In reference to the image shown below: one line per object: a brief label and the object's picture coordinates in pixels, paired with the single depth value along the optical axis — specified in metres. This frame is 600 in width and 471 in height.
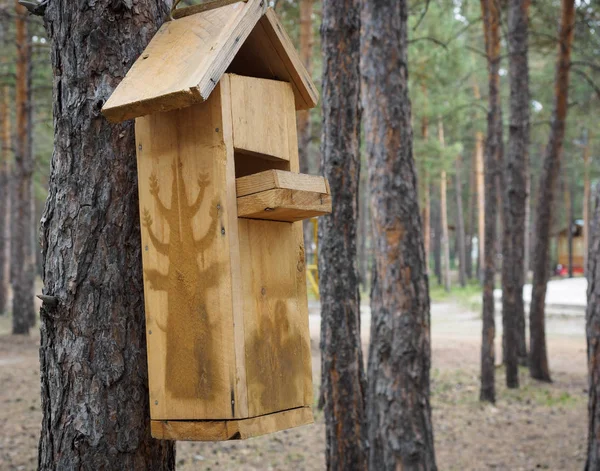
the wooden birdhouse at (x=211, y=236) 2.05
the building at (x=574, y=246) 43.79
